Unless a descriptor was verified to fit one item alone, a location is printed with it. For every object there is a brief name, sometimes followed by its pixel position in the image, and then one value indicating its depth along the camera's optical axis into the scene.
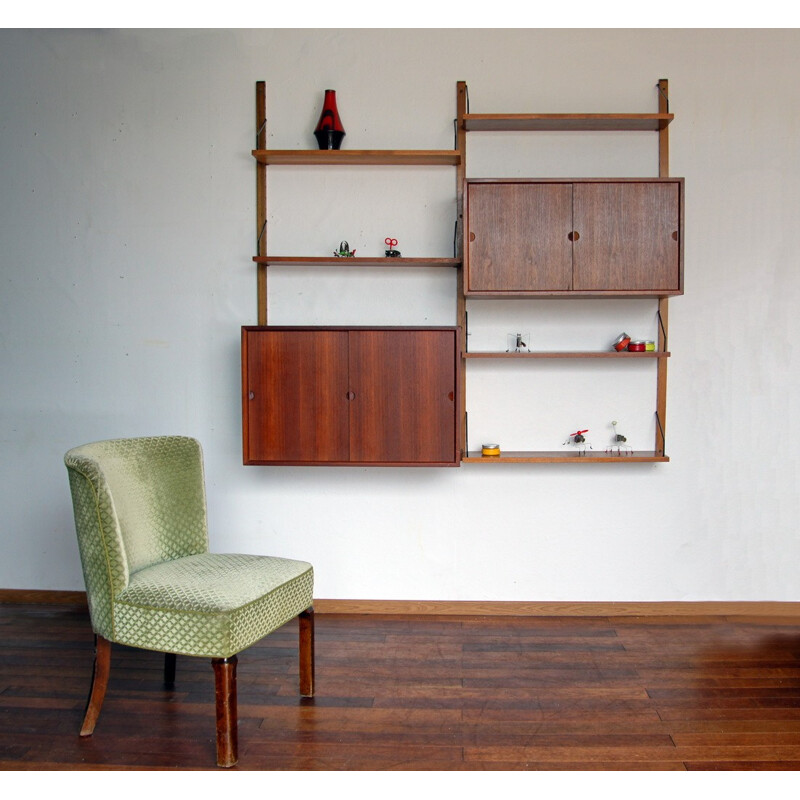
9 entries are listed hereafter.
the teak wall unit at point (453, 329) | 3.04
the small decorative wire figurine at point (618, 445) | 3.33
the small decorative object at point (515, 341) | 3.34
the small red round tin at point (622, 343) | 3.22
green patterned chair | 2.09
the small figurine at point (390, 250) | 3.22
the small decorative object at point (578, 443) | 3.34
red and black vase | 3.21
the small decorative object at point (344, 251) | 3.22
